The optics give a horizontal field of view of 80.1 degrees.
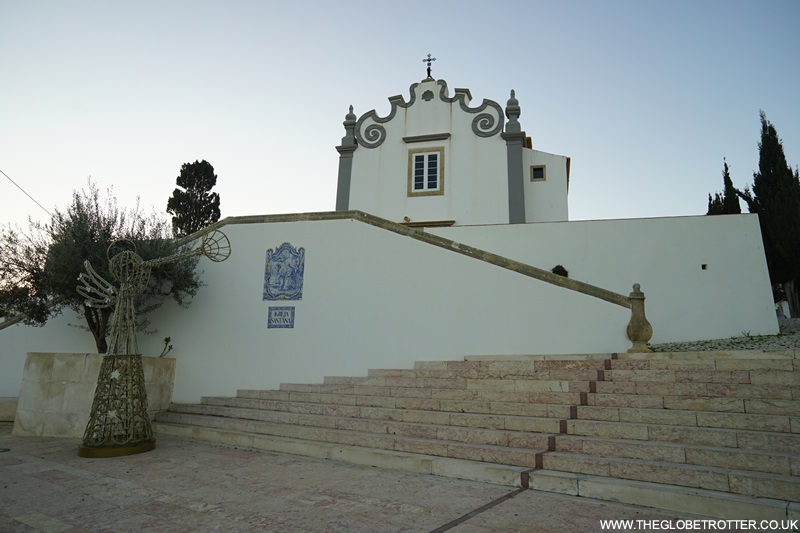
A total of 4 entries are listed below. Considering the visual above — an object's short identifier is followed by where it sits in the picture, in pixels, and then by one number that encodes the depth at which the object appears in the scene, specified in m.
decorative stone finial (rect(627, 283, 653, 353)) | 6.96
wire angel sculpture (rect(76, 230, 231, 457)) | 6.29
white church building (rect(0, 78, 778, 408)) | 7.93
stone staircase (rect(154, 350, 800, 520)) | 4.14
